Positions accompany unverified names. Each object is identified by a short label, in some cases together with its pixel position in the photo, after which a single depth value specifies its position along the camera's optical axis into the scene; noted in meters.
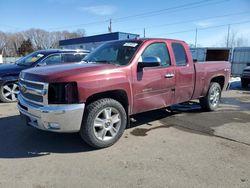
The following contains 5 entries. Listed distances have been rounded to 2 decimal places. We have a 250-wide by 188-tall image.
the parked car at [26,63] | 5.95
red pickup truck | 2.86
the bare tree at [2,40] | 67.14
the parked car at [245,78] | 9.75
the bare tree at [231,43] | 44.73
